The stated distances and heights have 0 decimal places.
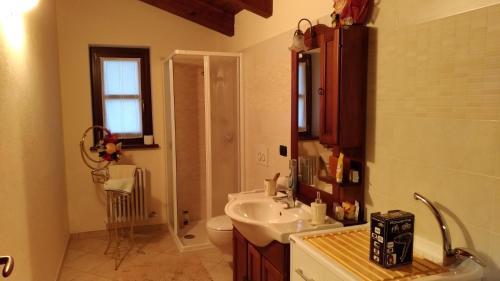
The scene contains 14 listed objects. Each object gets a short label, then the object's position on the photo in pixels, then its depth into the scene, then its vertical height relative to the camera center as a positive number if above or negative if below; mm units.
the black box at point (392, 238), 1336 -476
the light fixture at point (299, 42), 2184 +419
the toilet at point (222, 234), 2889 -975
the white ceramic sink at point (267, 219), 1814 -602
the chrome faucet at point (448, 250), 1357 -526
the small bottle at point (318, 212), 1845 -517
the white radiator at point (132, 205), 3756 -975
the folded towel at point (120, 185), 3410 -676
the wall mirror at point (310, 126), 2137 -93
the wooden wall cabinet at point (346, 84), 1812 +142
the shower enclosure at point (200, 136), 3514 -242
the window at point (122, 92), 3863 +233
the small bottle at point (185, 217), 3973 -1147
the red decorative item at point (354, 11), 1812 +506
